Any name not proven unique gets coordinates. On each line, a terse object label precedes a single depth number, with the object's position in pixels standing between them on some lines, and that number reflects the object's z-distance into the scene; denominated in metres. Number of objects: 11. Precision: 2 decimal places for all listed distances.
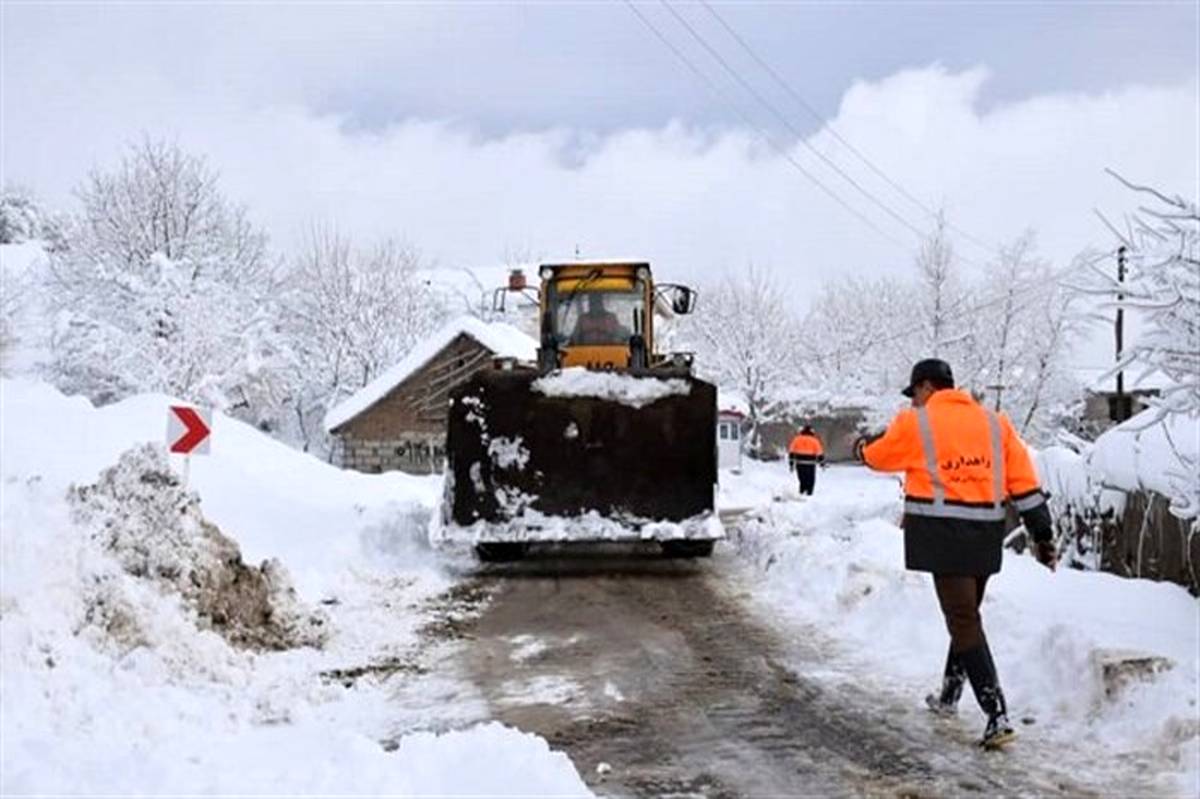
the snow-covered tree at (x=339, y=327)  43.06
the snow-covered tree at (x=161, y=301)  31.19
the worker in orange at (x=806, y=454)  22.99
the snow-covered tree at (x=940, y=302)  42.97
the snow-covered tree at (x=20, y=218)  66.69
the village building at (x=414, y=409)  35.53
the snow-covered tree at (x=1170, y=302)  5.60
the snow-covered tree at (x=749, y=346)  55.28
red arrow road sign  9.80
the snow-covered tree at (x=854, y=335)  54.22
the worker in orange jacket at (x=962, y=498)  5.33
